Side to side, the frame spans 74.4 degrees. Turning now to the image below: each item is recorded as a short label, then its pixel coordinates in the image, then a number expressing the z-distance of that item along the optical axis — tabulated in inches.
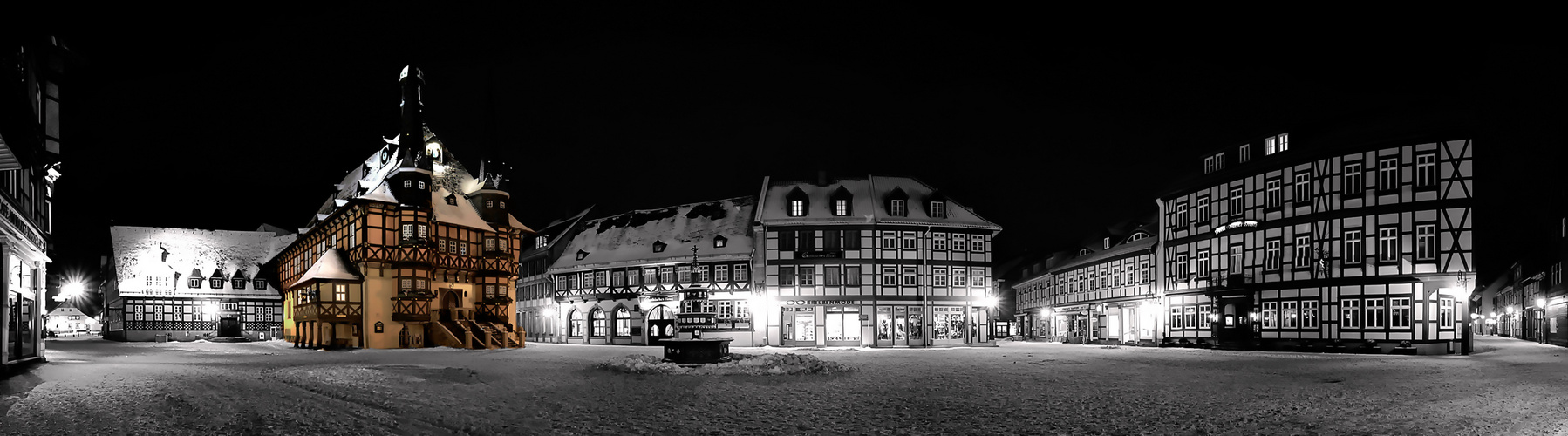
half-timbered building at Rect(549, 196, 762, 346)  2305.6
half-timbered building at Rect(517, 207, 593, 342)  2711.6
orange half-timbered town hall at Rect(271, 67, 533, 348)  2046.0
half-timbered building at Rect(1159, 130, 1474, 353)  1620.3
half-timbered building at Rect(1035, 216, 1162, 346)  2293.3
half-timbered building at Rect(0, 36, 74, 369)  936.3
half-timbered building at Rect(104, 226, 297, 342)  2891.2
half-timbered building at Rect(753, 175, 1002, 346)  2241.6
